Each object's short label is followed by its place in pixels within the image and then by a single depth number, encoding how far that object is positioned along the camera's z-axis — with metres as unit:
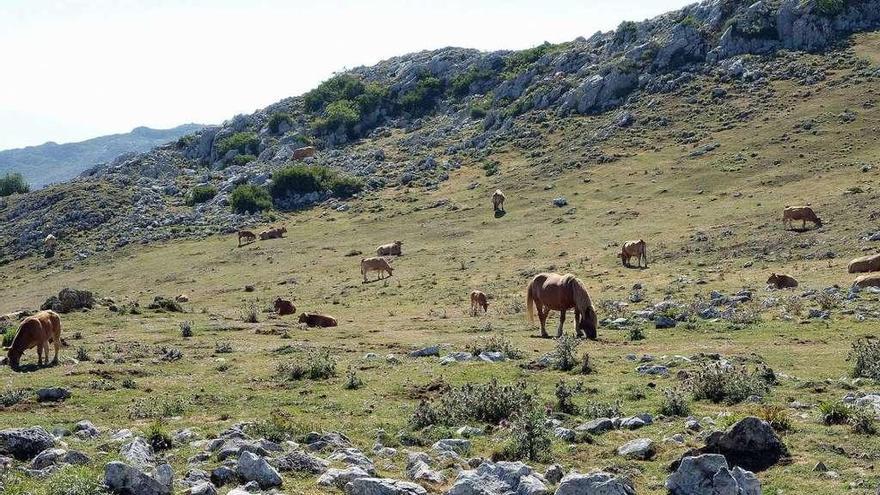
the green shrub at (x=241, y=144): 118.62
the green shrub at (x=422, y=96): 121.50
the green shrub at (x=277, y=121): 125.19
